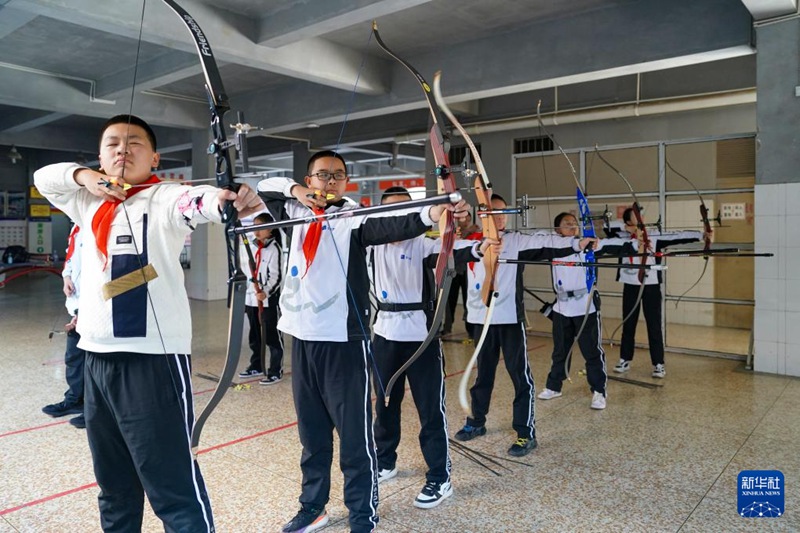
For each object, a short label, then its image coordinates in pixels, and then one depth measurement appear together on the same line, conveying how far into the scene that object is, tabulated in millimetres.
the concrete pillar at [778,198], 4023
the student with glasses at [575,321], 3477
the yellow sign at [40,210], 13155
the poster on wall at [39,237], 13344
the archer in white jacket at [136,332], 1341
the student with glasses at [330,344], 1832
